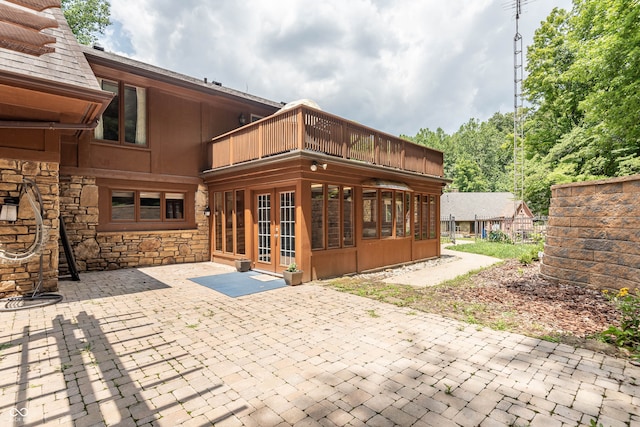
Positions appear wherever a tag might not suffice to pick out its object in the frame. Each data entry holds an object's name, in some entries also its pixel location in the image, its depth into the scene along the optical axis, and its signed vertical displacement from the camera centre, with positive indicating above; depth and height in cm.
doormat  664 -159
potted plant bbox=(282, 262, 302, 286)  707 -138
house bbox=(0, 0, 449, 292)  613 +101
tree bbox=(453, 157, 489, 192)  4931 +642
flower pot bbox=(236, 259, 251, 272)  861 -138
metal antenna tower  1645 +755
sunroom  741 +61
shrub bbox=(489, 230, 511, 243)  2250 -157
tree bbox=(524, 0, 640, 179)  996 +555
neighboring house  3622 +90
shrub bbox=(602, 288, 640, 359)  370 -143
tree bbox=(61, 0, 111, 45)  1703 +1140
